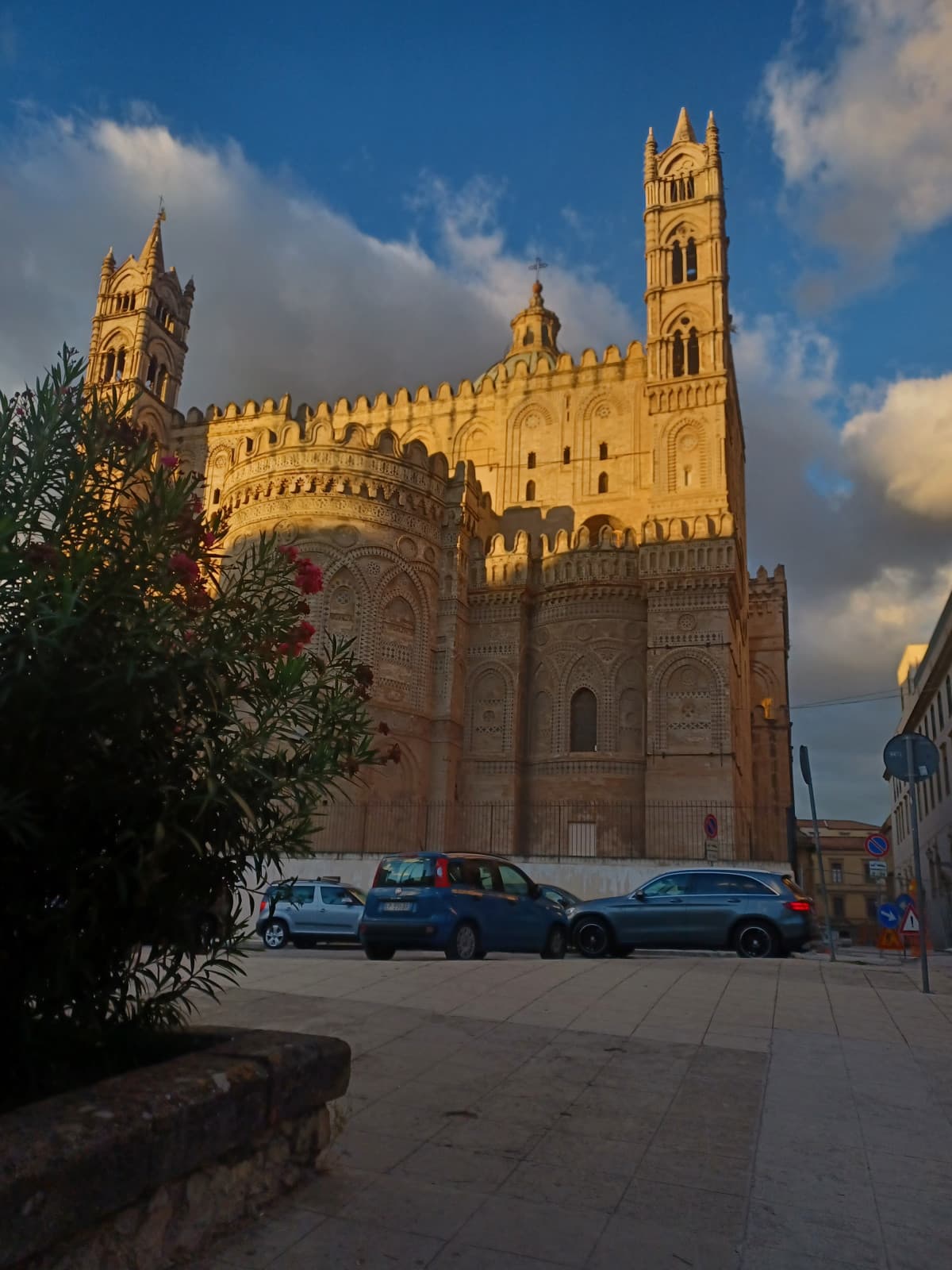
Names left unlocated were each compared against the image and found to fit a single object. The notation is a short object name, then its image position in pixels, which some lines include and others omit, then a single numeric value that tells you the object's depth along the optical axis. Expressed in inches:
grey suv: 490.3
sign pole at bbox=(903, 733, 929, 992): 365.1
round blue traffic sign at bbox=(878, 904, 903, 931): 730.8
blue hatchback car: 438.3
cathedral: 1046.4
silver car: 611.2
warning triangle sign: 593.0
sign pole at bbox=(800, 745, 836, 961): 557.0
